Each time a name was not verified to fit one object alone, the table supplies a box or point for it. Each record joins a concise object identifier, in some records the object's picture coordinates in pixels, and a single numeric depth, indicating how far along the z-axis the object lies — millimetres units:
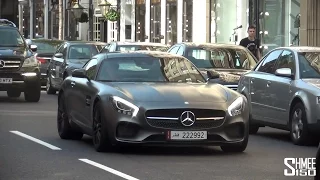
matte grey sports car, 13398
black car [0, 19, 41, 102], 25562
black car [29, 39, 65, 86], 34031
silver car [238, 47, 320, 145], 15477
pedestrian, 25234
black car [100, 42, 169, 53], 25844
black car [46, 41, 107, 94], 29109
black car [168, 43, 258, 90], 22141
